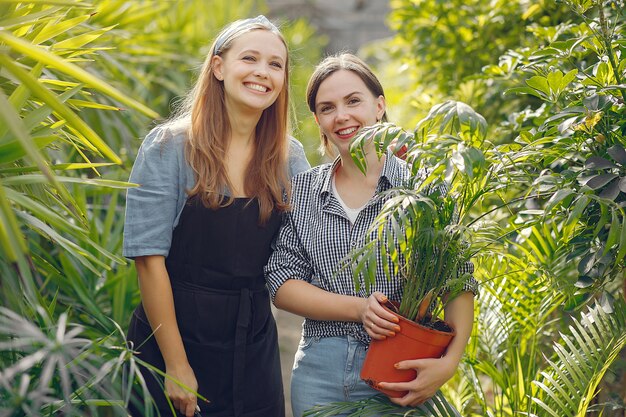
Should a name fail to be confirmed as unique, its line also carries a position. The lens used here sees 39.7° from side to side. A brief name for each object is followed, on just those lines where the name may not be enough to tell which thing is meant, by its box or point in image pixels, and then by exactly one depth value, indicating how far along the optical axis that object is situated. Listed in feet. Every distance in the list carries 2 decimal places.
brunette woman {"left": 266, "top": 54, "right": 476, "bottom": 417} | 8.63
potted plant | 7.60
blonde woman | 9.21
